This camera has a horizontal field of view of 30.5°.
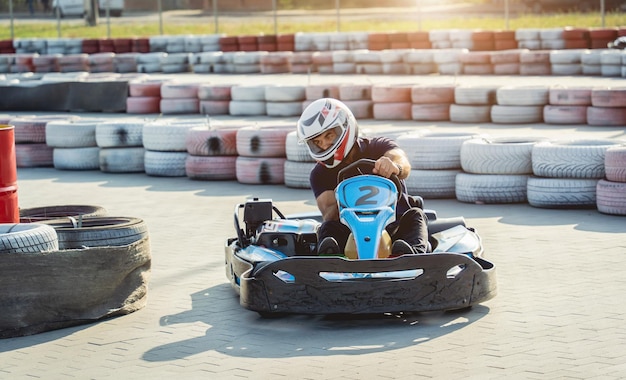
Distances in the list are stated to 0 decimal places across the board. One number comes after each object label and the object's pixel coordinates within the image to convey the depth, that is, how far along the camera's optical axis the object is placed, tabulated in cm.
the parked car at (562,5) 3153
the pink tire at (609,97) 1216
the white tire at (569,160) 786
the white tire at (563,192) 788
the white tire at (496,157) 828
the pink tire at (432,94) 1355
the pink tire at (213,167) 1003
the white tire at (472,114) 1327
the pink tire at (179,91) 1570
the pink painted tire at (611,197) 755
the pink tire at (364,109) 1420
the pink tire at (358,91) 1423
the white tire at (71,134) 1105
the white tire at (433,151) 864
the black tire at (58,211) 640
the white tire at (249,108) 1522
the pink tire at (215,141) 1003
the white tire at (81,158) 1106
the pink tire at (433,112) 1355
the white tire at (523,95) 1283
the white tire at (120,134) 1077
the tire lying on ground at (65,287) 482
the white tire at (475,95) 1323
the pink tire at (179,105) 1573
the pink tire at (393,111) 1386
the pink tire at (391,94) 1389
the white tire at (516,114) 1289
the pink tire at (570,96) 1252
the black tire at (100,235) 543
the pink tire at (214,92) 1559
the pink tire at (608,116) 1219
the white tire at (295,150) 930
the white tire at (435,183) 866
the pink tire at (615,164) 758
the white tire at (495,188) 827
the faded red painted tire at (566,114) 1255
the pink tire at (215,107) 1562
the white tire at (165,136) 1037
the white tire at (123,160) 1078
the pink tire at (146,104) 1598
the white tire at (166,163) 1039
